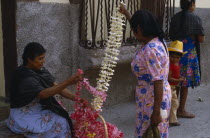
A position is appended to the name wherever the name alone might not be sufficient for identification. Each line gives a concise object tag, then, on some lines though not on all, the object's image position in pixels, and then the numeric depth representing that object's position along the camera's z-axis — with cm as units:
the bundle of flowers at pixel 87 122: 331
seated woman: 328
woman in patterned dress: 290
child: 466
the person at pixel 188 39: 510
